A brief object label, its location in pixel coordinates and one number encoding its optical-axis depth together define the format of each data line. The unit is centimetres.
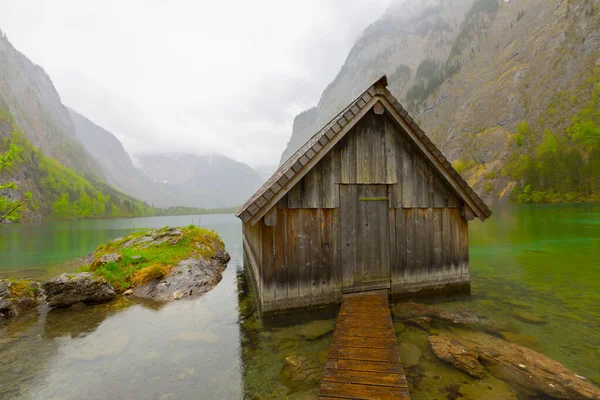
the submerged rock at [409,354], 607
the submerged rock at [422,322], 782
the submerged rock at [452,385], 492
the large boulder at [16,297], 951
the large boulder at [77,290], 1028
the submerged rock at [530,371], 491
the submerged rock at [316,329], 746
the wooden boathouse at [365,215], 793
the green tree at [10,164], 1235
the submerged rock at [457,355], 559
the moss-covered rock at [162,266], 1199
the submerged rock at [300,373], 547
